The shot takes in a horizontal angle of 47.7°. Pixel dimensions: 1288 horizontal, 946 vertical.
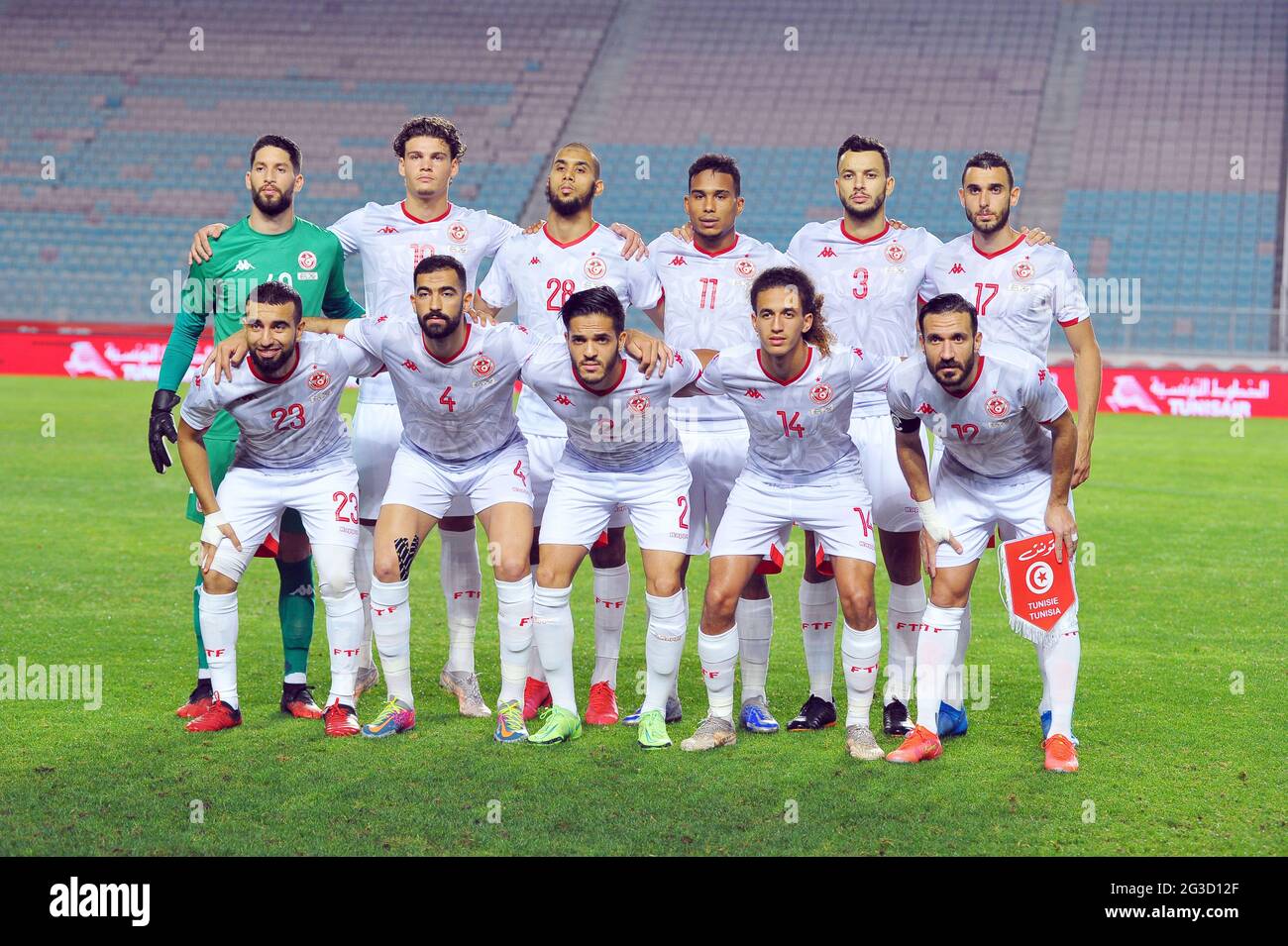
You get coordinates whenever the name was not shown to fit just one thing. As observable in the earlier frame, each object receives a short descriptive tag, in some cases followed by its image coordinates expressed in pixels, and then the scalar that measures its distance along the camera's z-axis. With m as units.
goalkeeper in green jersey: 6.24
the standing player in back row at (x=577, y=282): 6.21
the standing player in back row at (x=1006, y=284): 6.03
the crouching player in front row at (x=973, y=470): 5.48
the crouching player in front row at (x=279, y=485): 5.86
